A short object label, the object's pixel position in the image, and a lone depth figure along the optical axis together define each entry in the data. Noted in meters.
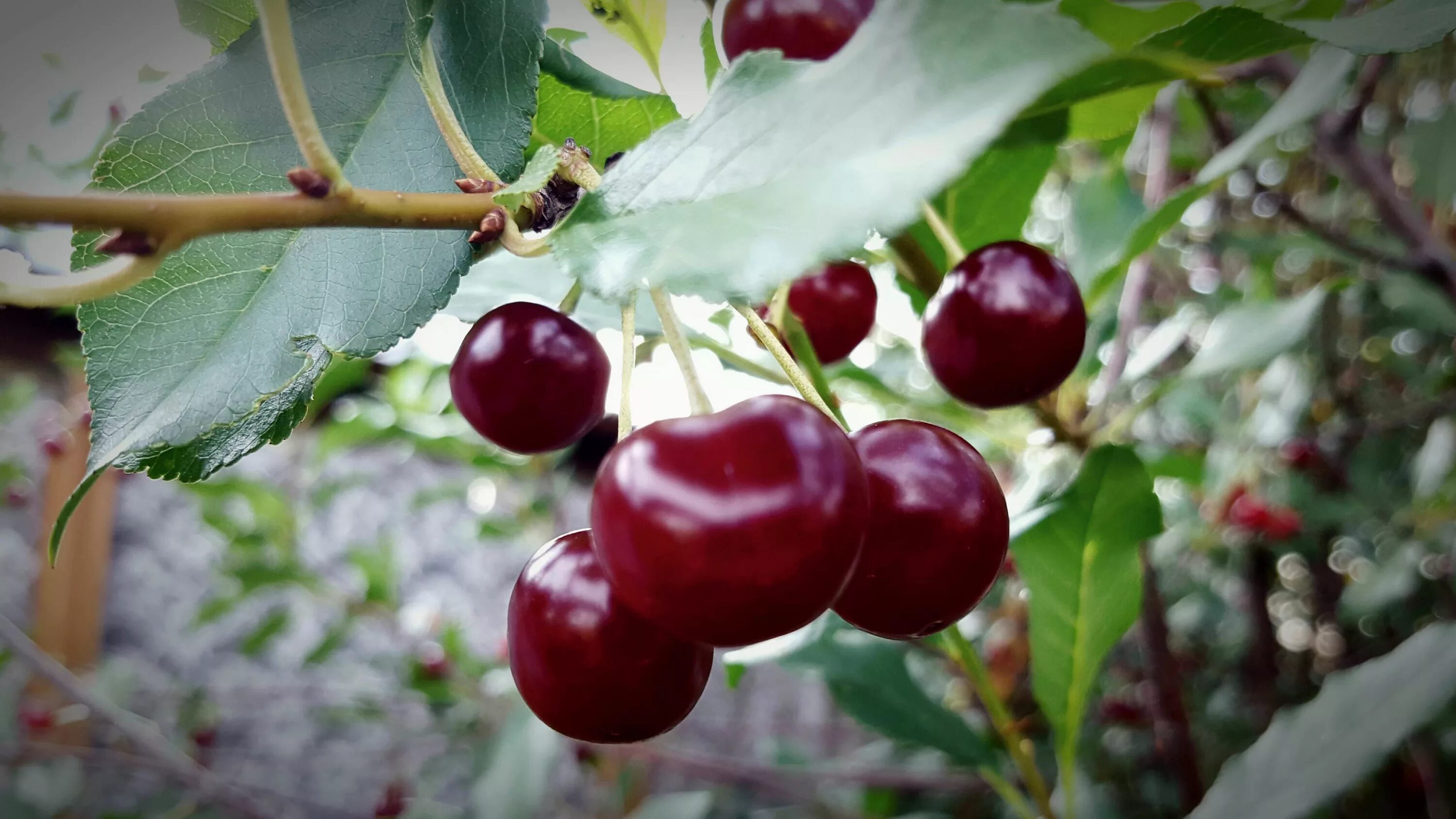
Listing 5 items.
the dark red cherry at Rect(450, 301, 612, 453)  0.08
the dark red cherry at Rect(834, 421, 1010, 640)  0.06
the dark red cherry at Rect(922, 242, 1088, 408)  0.09
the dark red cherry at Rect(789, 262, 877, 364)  0.11
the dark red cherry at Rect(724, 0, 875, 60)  0.09
